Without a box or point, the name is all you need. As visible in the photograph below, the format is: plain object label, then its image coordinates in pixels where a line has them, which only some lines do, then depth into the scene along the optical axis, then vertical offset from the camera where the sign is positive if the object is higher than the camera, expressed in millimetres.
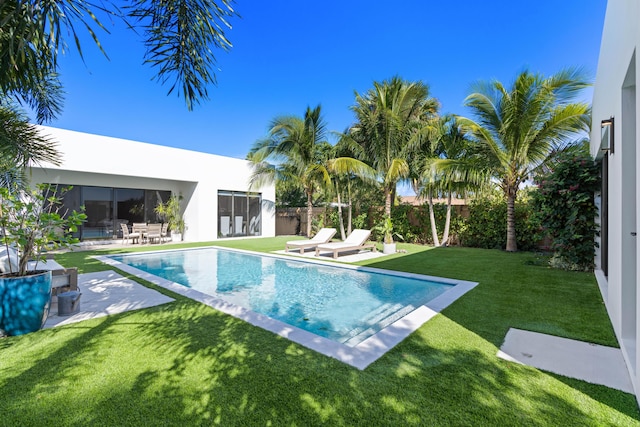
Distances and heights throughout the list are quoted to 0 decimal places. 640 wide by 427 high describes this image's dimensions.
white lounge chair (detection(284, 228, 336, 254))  12737 -1213
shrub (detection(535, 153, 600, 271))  7598 +201
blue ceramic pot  3984 -1235
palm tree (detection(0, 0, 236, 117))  3131 +2121
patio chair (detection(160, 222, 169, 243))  17031 -1107
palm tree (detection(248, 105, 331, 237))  17078 +3891
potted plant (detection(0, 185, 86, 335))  4000 -885
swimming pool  5348 -1889
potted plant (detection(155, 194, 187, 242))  18109 -188
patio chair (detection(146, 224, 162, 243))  16094 -995
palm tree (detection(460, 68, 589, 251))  10156 +3327
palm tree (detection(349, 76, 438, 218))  13062 +4222
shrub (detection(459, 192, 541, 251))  12625 -466
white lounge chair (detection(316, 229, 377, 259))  11641 -1258
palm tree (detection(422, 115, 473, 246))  12492 +2137
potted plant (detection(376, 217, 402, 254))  12617 -1147
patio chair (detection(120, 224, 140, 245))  15673 -1135
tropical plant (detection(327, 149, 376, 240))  14297 +2180
